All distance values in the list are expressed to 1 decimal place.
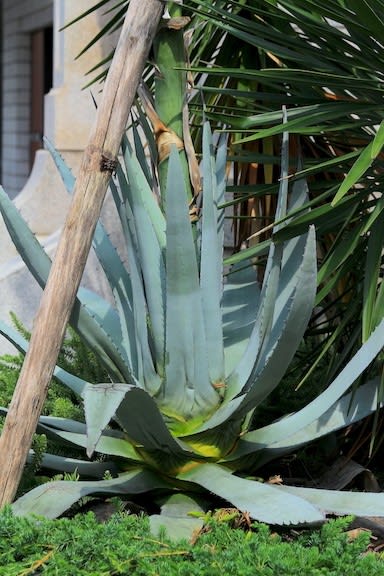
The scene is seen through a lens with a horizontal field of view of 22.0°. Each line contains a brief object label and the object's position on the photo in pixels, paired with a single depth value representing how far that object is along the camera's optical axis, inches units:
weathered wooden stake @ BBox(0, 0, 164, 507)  112.9
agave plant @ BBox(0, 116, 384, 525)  113.0
